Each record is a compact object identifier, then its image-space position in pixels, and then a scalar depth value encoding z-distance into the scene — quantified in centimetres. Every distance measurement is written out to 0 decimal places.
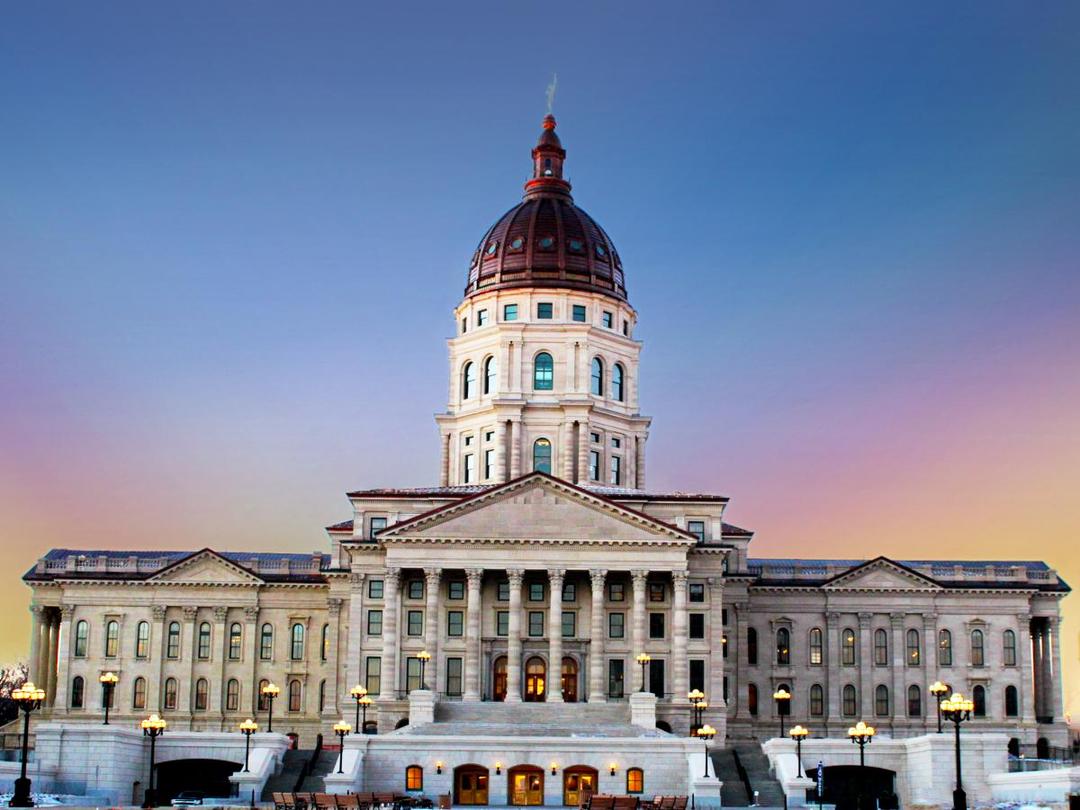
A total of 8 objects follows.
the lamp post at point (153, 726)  6869
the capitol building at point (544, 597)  9631
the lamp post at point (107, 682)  7900
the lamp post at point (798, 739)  7281
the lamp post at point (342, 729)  7969
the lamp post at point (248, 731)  7538
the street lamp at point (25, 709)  5922
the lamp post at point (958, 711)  5741
